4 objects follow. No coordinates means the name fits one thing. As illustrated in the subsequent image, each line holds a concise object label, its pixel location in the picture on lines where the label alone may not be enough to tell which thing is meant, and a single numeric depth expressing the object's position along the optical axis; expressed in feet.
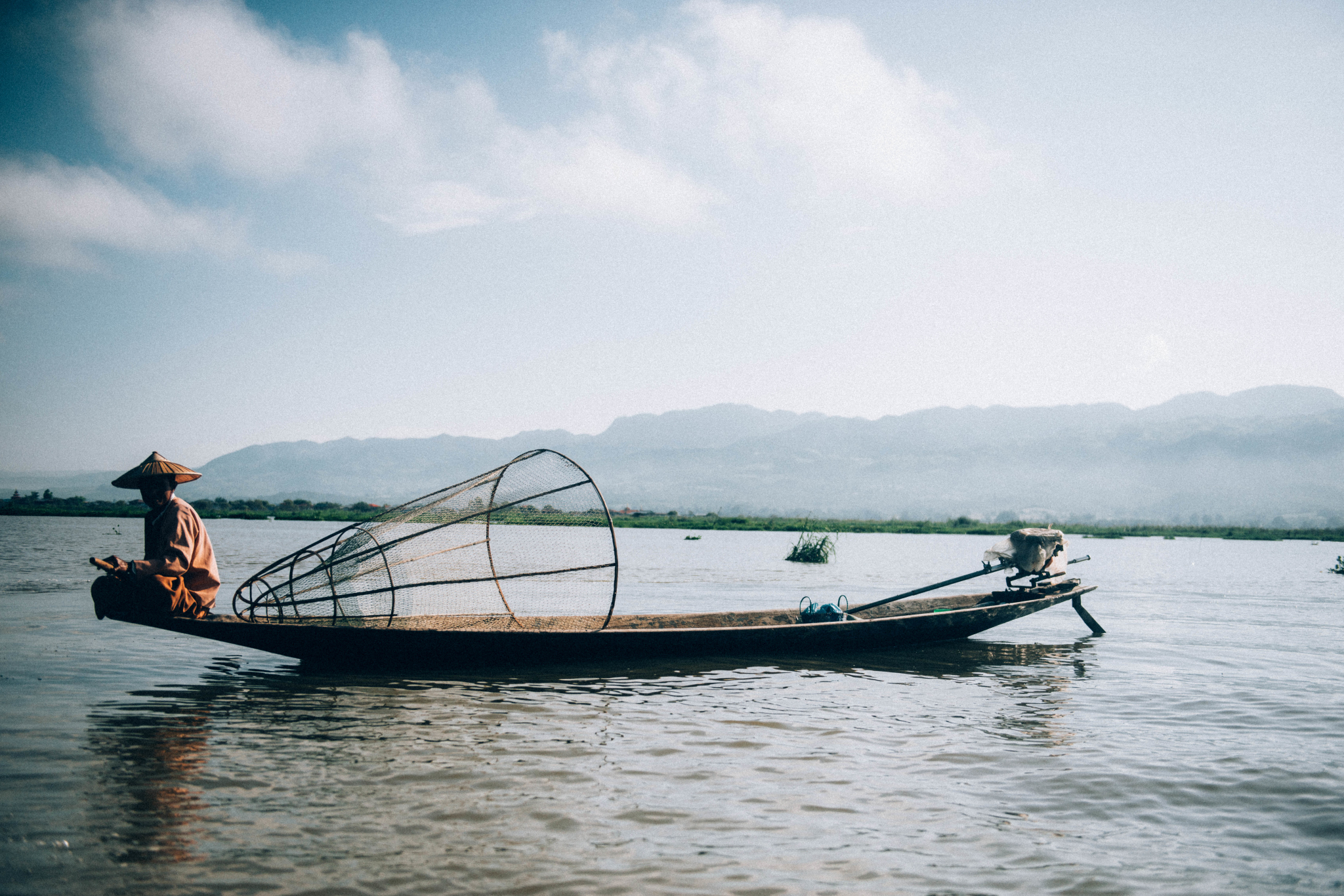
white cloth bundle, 41.27
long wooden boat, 28.27
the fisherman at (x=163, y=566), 25.95
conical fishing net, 31.07
